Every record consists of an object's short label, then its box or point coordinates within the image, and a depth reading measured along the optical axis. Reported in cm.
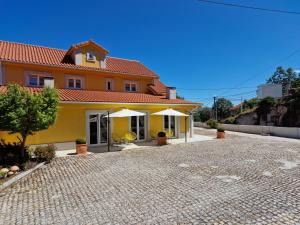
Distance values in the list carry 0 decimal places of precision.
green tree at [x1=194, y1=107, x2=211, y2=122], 5386
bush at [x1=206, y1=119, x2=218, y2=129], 3584
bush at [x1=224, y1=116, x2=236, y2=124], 3805
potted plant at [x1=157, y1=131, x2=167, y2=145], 1669
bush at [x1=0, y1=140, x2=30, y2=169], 1005
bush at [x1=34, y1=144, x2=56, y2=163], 1138
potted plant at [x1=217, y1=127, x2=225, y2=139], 2073
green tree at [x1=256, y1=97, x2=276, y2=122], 3170
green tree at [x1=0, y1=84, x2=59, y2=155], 983
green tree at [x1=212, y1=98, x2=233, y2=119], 5431
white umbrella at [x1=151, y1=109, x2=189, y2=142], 1699
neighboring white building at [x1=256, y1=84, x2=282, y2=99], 4101
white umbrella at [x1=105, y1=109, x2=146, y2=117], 1479
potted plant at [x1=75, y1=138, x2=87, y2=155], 1348
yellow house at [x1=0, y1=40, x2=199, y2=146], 1521
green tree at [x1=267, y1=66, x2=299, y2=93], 7987
